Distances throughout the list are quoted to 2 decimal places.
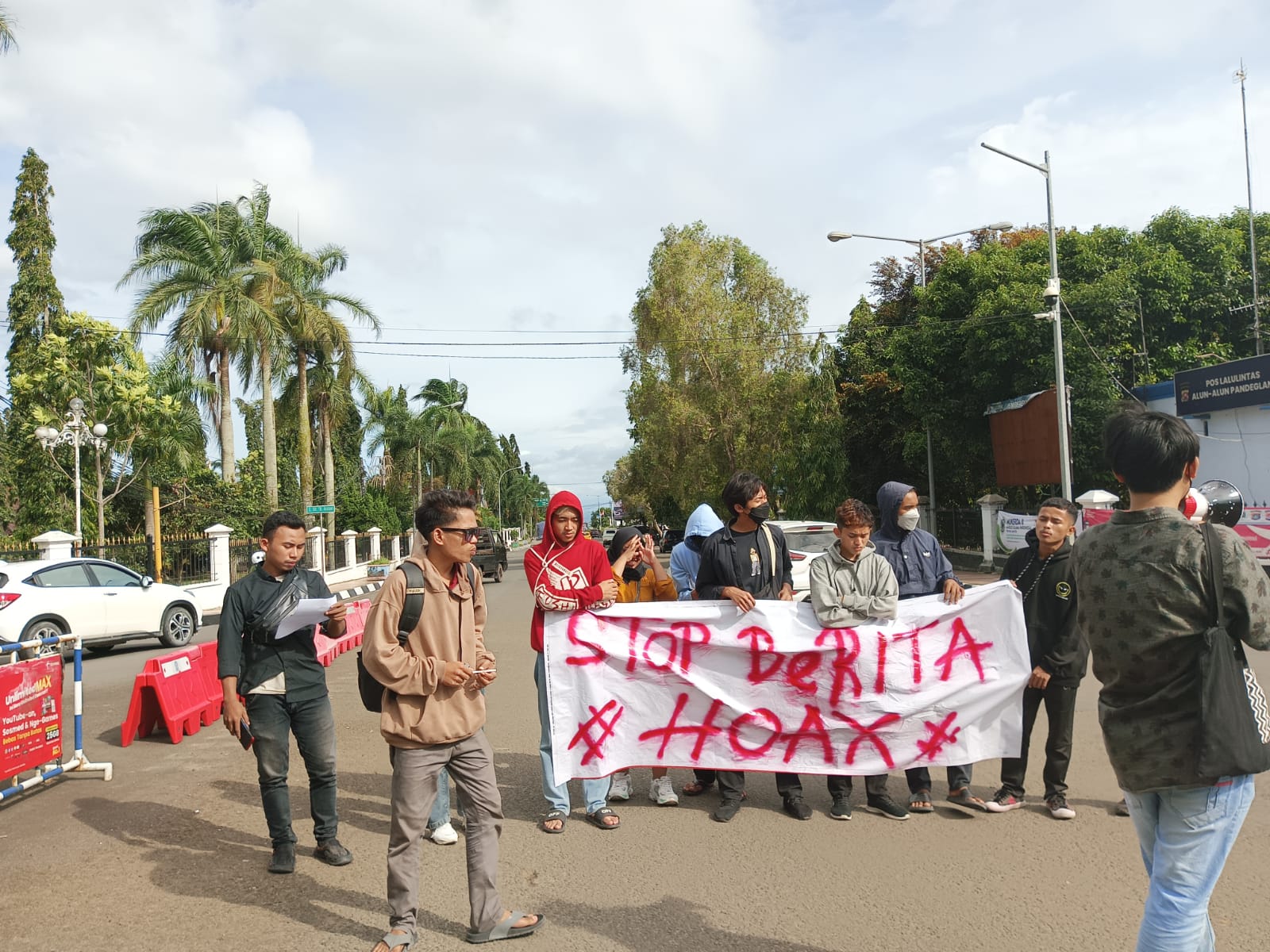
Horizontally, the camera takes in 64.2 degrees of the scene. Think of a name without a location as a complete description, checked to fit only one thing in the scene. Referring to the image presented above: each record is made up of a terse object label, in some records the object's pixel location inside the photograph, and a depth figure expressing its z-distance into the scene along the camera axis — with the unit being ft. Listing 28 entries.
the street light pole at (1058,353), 70.90
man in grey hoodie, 18.60
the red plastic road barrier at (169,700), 27.12
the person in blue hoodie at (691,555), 21.85
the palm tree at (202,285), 102.68
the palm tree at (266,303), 105.09
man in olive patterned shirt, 9.20
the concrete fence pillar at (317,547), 106.63
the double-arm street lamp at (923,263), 94.22
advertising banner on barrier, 20.93
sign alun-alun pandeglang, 82.43
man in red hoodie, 18.61
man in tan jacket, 13.05
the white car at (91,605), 44.88
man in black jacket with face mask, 19.04
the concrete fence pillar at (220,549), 85.10
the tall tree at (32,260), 138.92
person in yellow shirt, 19.89
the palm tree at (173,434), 92.38
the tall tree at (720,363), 122.93
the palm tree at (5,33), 51.98
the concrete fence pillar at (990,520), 90.89
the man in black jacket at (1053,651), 18.49
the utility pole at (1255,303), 102.22
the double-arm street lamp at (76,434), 78.79
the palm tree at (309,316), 114.01
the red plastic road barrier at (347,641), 43.60
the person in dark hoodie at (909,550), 19.75
